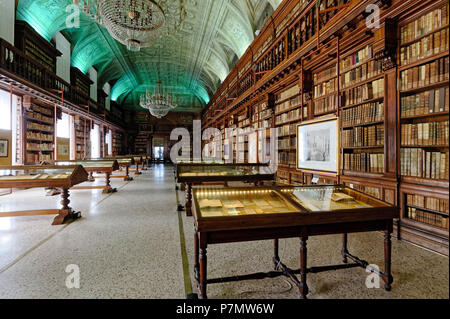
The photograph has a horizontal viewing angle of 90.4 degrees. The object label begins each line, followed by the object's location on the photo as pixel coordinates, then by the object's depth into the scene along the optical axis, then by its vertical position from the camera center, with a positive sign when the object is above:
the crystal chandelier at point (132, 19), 3.64 +2.44
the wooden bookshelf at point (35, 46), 6.79 +3.79
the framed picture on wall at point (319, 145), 2.85 +0.16
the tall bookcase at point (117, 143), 17.95 +1.21
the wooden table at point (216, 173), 4.12 -0.32
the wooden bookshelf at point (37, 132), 7.23 +0.92
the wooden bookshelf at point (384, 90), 2.49 +0.97
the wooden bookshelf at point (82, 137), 11.25 +1.06
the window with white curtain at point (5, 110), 6.45 +1.38
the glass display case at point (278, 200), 1.66 -0.36
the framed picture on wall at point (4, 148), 6.26 +0.26
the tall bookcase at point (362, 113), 3.22 +0.69
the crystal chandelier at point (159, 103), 10.45 +2.59
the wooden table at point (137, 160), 11.51 -0.16
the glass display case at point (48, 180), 3.38 -0.35
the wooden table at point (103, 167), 6.05 -0.27
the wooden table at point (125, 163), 8.73 -0.23
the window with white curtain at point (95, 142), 14.16 +1.00
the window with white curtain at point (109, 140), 16.73 +1.31
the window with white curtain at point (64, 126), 9.78 +1.40
